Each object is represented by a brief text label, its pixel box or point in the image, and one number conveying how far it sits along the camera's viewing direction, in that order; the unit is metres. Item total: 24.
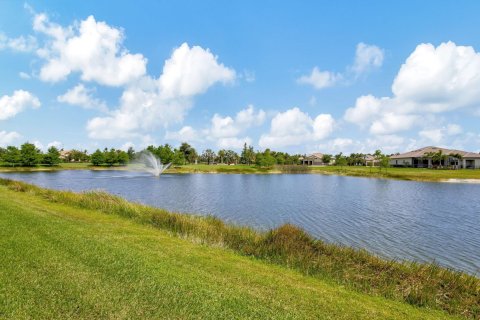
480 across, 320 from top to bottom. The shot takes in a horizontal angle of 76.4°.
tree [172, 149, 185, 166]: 121.43
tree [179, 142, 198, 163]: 162.25
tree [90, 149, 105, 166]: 131.25
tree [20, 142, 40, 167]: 110.81
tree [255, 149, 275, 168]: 128.50
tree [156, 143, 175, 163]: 121.25
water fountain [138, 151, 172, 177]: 99.38
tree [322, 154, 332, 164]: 168.12
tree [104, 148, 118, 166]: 134.12
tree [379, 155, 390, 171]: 104.75
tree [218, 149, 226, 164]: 180.88
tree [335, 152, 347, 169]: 142.52
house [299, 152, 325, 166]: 179.88
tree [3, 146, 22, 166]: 107.61
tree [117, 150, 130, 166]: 137.75
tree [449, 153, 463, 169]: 106.69
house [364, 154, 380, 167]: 156.35
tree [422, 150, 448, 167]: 107.41
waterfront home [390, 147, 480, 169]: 109.00
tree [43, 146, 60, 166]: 119.88
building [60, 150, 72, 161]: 167.62
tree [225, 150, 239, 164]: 182.38
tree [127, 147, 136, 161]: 152.94
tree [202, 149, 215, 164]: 189.25
